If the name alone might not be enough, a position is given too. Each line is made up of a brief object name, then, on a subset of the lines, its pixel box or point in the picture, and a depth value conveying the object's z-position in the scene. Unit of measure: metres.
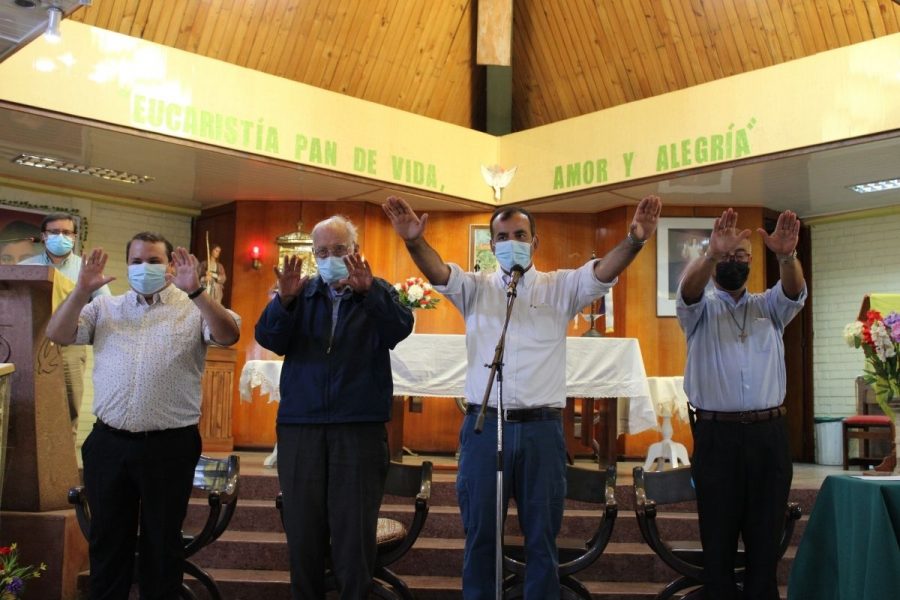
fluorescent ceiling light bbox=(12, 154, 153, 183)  7.29
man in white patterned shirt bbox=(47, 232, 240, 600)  3.25
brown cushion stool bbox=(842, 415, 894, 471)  7.36
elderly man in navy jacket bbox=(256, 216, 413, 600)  3.02
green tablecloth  2.70
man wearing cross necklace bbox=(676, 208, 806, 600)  3.33
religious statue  8.09
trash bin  8.58
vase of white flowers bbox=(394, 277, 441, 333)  5.92
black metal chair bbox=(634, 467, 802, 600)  3.56
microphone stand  2.82
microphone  2.95
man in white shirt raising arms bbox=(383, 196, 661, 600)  3.02
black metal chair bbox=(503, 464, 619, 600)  3.54
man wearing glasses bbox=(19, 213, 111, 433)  4.61
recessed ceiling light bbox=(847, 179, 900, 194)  7.49
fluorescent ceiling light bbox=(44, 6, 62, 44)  4.09
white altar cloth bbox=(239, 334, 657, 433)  5.68
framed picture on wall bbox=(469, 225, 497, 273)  8.68
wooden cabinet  7.68
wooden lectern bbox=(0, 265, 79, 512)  4.06
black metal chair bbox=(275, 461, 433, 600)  3.62
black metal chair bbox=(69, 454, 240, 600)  3.61
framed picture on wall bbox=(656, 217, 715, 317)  8.31
